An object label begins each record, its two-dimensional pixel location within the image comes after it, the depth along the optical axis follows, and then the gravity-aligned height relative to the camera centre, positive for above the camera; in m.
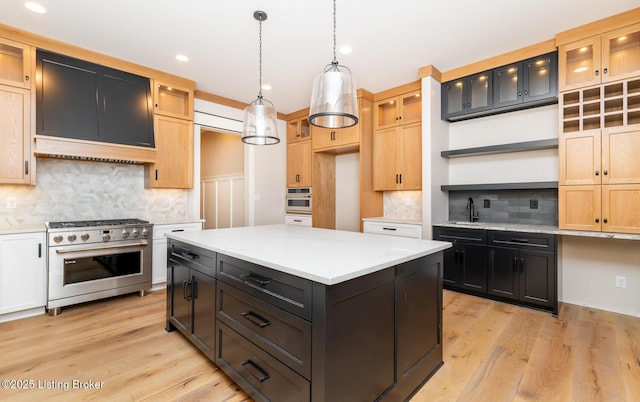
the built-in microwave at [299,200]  5.33 +0.01
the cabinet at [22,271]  2.74 -0.67
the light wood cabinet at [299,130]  5.51 +1.33
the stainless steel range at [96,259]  2.96 -0.63
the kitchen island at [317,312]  1.30 -0.59
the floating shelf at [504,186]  3.19 +0.16
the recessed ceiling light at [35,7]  2.51 +1.67
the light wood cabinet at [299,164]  5.35 +0.68
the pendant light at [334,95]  1.87 +0.67
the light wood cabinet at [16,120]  2.89 +0.80
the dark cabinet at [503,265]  3.00 -0.72
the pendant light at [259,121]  2.58 +0.70
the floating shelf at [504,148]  3.21 +0.60
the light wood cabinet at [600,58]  2.75 +1.37
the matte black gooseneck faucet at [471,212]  3.90 -0.16
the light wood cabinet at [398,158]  4.13 +0.61
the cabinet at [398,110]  4.25 +1.35
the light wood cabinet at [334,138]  4.54 +1.01
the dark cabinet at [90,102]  3.09 +1.12
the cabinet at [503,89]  3.22 +1.31
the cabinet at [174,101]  3.99 +1.41
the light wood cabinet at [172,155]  3.90 +0.62
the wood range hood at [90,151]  3.07 +0.57
